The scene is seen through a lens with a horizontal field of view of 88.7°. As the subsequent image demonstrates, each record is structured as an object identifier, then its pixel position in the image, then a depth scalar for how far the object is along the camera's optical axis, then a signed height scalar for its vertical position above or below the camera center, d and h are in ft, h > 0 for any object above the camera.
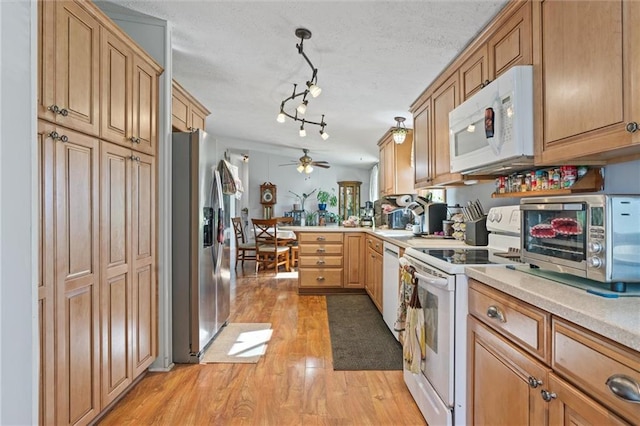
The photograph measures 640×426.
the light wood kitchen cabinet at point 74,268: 4.39 -0.80
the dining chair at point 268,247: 18.01 -1.95
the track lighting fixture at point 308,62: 7.20 +3.79
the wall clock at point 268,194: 25.96 +1.50
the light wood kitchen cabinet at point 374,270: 11.11 -2.11
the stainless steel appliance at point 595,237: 3.15 -0.26
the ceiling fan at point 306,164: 20.17 +3.02
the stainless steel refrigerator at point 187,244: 7.77 -0.74
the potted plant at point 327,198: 26.58 +1.21
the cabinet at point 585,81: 3.34 +1.54
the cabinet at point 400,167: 13.42 +1.90
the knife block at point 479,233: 7.47 -0.47
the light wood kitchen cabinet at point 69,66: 4.21 +2.09
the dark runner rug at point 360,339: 7.77 -3.53
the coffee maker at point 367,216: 15.66 -0.19
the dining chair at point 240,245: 19.24 -1.93
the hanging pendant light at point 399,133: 12.48 +3.07
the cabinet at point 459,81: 5.20 +2.71
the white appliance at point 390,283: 8.72 -2.00
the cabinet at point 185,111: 9.67 +3.35
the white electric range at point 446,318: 4.78 -1.65
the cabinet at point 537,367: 2.50 -1.50
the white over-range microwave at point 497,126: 4.88 +1.45
